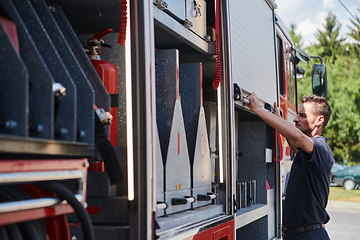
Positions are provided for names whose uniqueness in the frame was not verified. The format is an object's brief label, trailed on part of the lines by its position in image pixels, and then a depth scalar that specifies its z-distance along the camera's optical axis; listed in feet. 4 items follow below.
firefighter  10.32
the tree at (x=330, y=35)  130.45
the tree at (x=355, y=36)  102.26
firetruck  4.13
